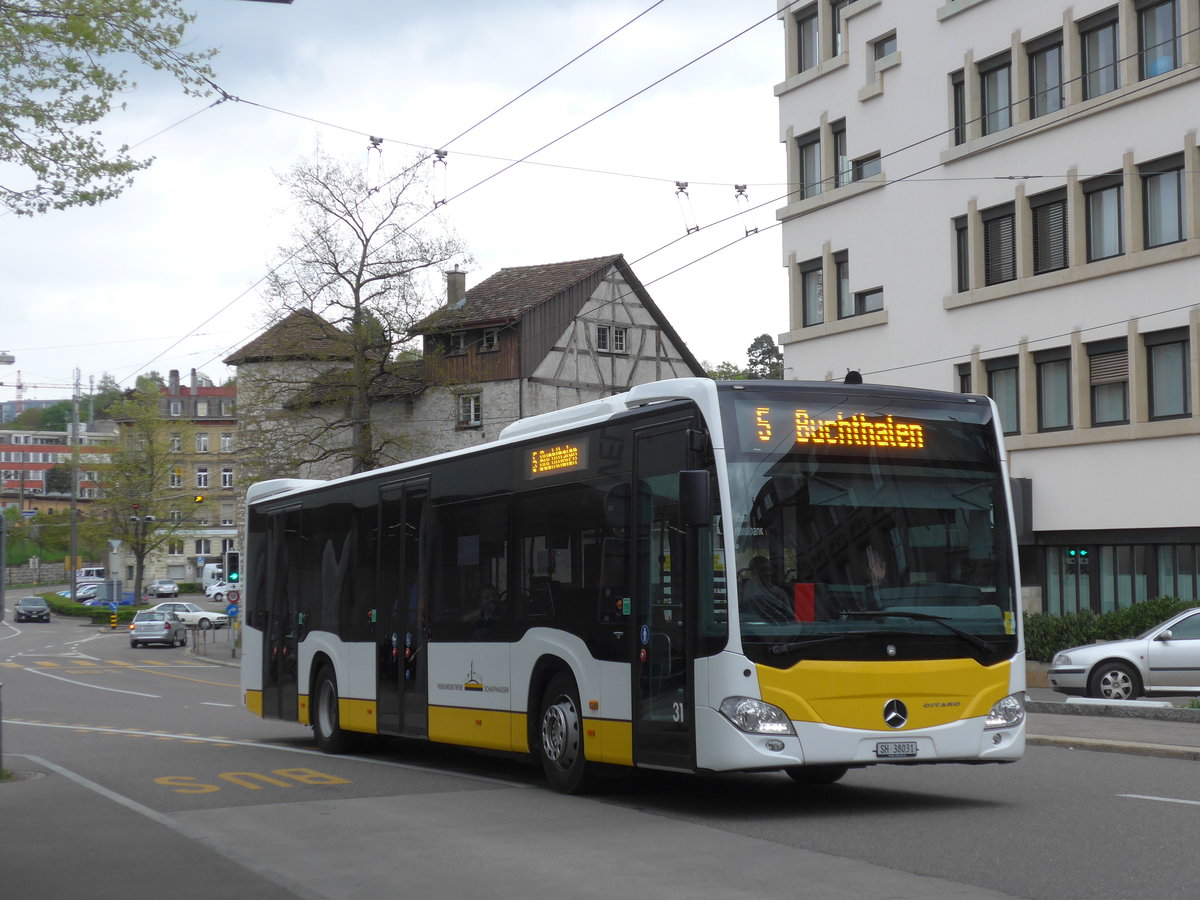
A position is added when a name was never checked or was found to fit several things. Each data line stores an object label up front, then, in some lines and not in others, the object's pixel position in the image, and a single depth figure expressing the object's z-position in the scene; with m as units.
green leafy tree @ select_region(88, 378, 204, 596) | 89.81
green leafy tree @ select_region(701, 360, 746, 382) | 103.50
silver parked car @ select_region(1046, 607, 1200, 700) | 23.12
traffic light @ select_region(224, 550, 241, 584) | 43.12
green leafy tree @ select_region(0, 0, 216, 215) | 12.97
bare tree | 50.38
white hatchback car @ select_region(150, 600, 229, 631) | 73.00
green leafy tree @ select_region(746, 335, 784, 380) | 123.12
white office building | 30.03
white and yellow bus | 11.05
